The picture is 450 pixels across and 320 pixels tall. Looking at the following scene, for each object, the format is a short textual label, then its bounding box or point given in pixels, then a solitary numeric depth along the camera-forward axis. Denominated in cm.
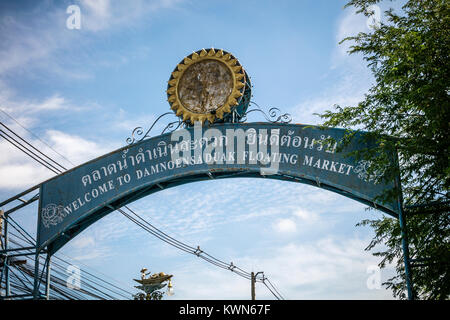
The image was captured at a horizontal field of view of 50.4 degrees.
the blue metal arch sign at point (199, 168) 1082
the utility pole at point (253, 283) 2297
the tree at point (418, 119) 895
